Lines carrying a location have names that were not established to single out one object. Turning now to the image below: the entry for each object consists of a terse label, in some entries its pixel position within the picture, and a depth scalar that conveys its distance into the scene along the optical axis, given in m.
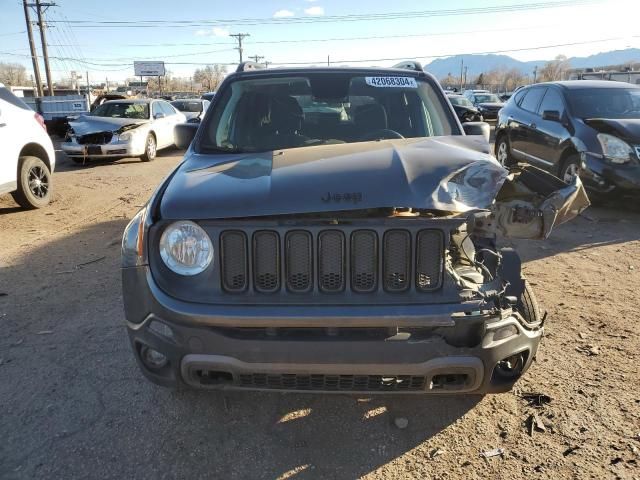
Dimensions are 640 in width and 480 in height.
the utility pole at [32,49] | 34.59
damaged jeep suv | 2.12
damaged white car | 12.48
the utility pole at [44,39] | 36.25
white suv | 7.02
